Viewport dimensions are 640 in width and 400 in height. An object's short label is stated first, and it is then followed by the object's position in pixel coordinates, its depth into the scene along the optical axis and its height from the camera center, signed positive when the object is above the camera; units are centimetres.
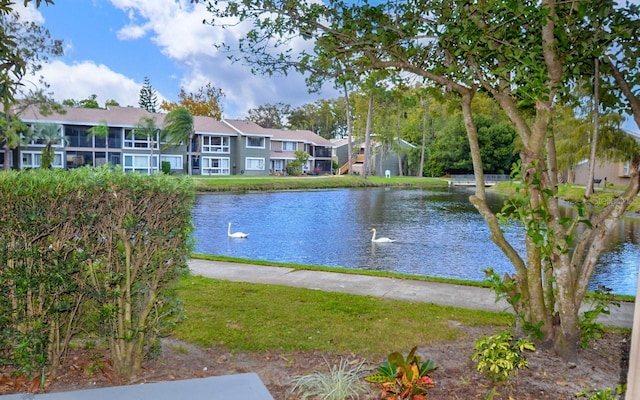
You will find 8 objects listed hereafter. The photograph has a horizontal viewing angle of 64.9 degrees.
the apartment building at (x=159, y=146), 3984 +205
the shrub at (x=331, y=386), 339 -149
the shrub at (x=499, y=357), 355 -132
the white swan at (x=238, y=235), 1539 -201
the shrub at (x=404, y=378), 319 -134
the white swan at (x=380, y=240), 1505 -203
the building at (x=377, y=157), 5938 +195
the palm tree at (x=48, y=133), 3731 +241
